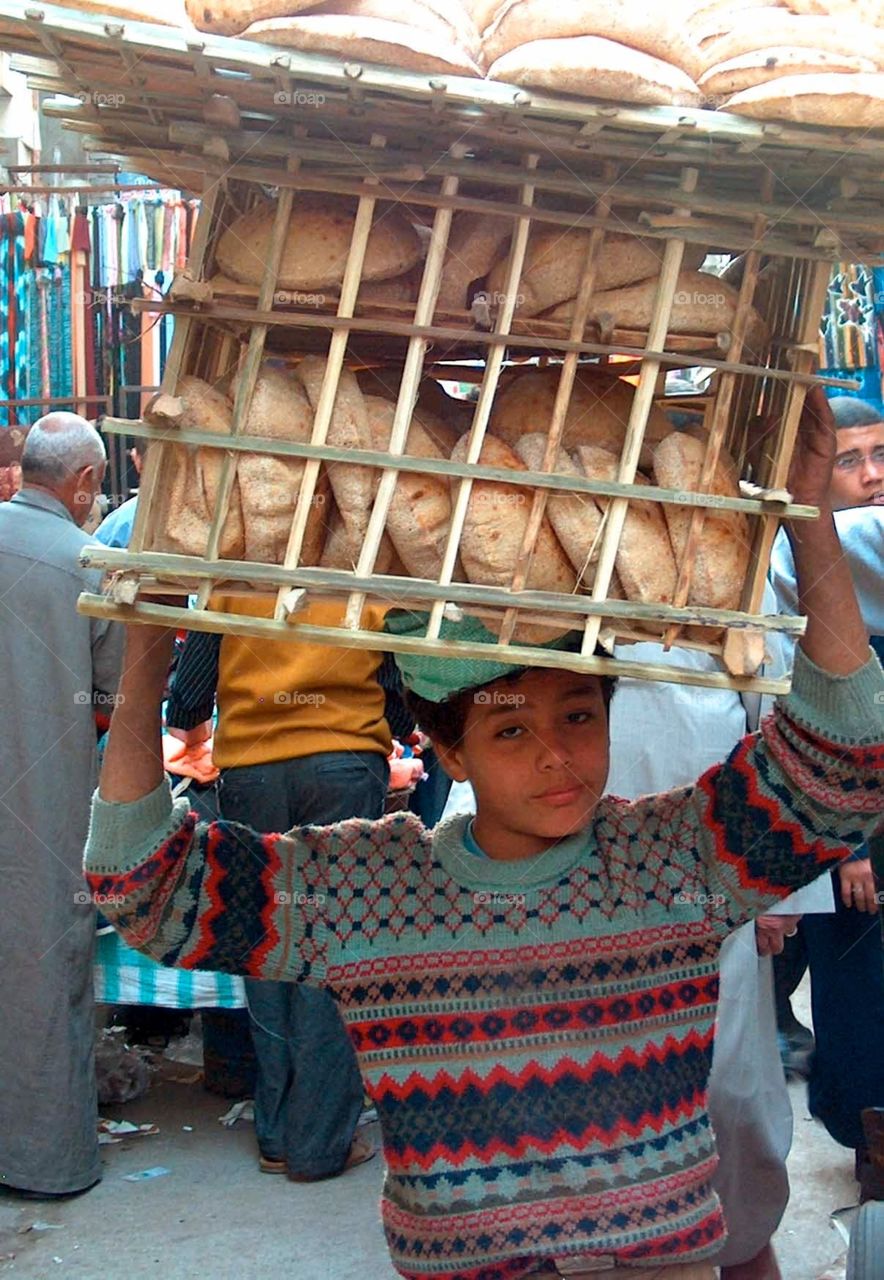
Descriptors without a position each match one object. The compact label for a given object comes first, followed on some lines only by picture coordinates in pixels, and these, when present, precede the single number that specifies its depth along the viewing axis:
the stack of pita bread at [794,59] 1.53
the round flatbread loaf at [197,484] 1.67
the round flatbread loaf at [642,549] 1.66
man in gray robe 4.29
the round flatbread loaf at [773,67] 1.58
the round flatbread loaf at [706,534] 1.68
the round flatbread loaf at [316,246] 1.69
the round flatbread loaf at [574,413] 1.75
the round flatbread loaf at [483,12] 1.75
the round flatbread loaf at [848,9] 1.69
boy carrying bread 1.82
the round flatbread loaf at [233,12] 1.57
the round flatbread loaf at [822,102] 1.53
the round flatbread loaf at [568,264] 1.70
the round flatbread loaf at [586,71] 1.52
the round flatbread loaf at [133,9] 1.51
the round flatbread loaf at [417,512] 1.67
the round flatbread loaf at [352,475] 1.67
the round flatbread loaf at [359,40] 1.51
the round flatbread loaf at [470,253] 1.73
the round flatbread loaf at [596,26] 1.61
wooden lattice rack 1.55
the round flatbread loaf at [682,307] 1.71
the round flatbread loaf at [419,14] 1.60
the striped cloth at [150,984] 4.79
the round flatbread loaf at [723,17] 1.70
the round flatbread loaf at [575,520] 1.67
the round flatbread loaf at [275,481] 1.66
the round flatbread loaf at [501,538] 1.66
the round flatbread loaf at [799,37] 1.65
